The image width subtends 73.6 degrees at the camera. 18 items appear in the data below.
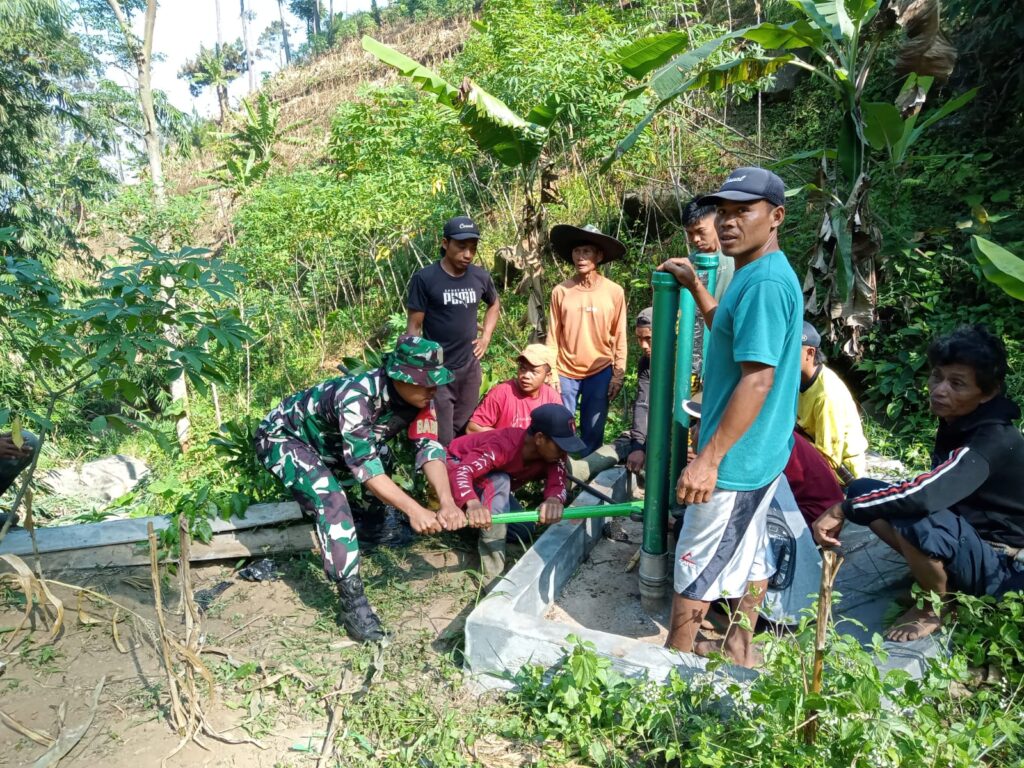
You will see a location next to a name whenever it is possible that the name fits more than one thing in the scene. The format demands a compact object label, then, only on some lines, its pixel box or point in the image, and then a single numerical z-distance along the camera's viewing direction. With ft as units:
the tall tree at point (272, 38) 172.45
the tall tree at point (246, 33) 109.19
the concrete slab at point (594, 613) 7.93
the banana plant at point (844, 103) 16.07
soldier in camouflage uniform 9.93
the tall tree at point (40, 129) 40.68
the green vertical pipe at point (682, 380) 9.52
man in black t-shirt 15.20
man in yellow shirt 10.82
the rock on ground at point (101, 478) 27.61
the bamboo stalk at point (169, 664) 7.05
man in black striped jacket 8.10
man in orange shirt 15.17
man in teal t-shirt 7.11
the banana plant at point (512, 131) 18.17
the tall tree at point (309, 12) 163.53
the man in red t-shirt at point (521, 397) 13.61
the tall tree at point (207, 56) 139.33
